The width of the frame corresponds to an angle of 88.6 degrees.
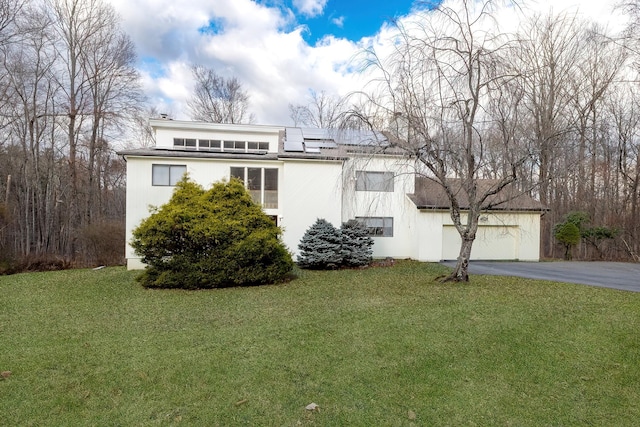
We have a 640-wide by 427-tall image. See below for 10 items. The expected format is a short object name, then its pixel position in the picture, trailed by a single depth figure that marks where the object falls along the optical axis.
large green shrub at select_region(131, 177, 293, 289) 8.99
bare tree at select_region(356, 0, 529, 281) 7.11
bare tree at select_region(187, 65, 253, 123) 25.61
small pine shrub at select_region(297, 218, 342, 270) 11.86
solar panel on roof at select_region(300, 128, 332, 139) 16.62
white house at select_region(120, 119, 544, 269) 12.91
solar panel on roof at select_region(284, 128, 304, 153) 14.16
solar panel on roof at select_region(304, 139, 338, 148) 14.41
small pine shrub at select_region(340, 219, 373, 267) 12.21
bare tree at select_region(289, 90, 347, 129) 22.84
